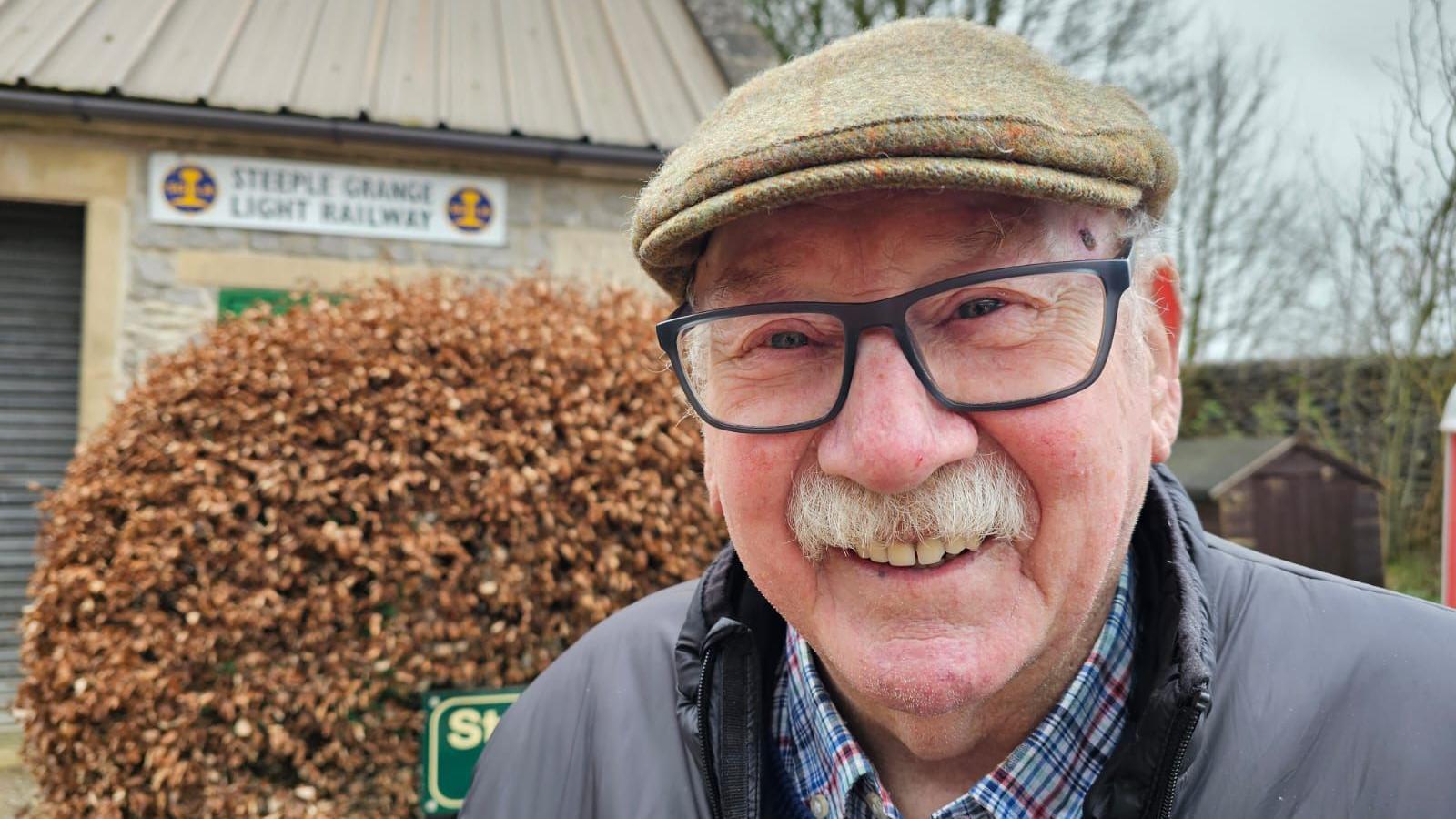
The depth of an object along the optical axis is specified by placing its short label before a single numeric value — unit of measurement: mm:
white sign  5781
